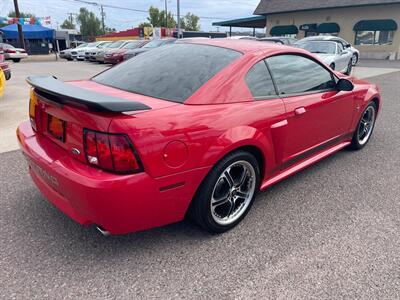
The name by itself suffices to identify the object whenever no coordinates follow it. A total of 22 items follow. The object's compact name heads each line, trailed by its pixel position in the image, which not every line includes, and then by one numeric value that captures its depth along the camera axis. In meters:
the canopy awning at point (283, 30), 30.42
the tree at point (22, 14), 94.25
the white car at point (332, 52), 11.26
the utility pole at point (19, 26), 27.88
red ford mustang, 1.95
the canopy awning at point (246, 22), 34.62
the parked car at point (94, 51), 20.92
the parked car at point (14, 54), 22.83
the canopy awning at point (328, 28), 27.33
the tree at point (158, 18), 71.25
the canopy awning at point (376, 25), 24.20
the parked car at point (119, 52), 17.02
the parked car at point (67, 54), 24.04
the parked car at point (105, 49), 19.64
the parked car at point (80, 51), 22.95
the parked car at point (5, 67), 7.72
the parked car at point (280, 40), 14.84
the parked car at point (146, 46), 16.09
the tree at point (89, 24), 87.50
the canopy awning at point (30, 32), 38.69
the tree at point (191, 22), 80.00
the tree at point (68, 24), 100.50
